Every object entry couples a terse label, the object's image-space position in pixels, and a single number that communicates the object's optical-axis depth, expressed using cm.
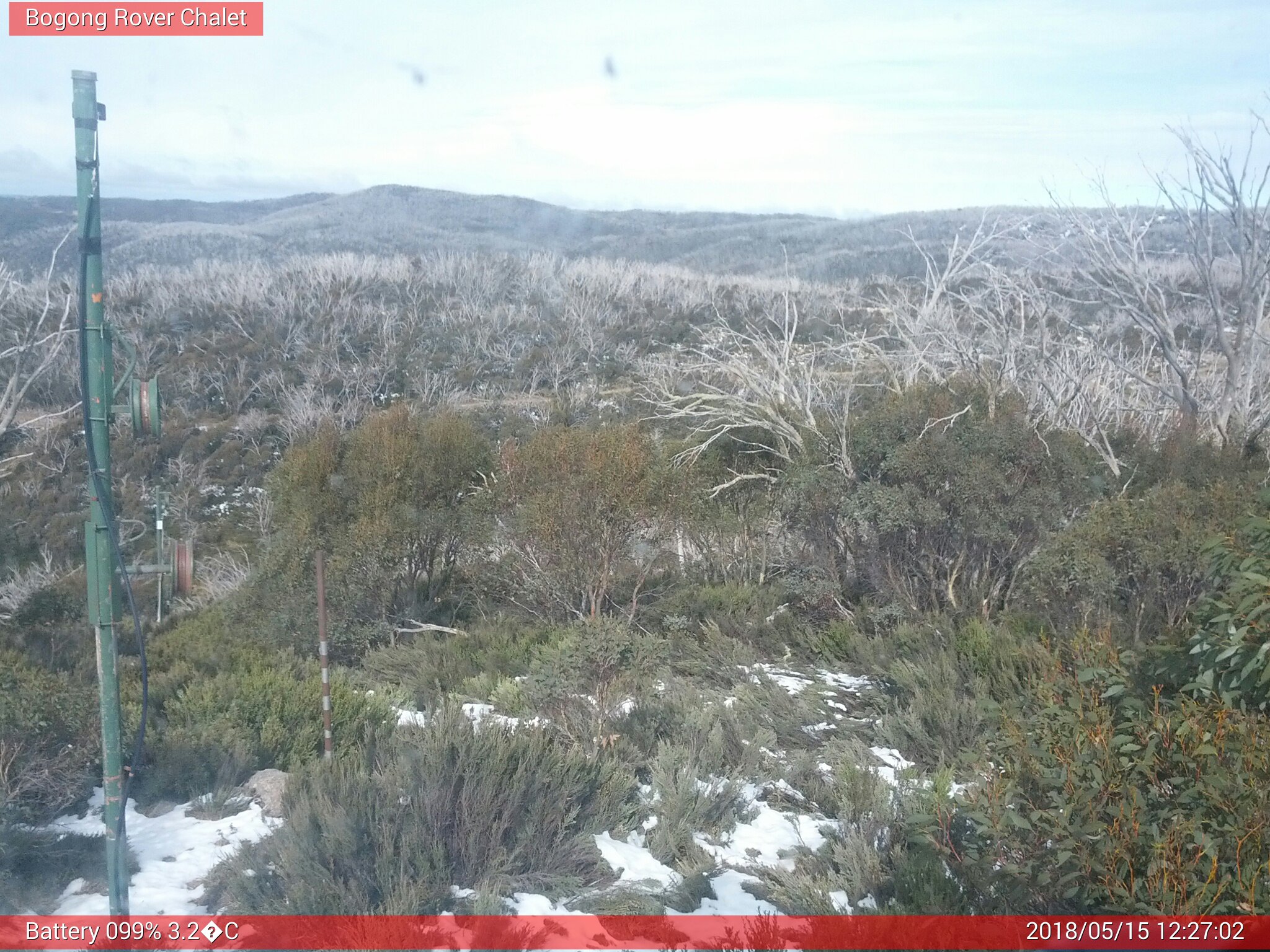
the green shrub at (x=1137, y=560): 693
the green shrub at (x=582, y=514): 1008
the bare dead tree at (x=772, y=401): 1172
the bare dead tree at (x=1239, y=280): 1175
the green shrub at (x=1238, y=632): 324
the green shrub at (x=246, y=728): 511
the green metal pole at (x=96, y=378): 310
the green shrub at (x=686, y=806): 433
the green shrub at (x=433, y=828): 364
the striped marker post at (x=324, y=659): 485
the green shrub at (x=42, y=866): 379
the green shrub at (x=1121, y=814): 300
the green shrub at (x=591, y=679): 564
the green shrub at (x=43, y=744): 465
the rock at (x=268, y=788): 473
